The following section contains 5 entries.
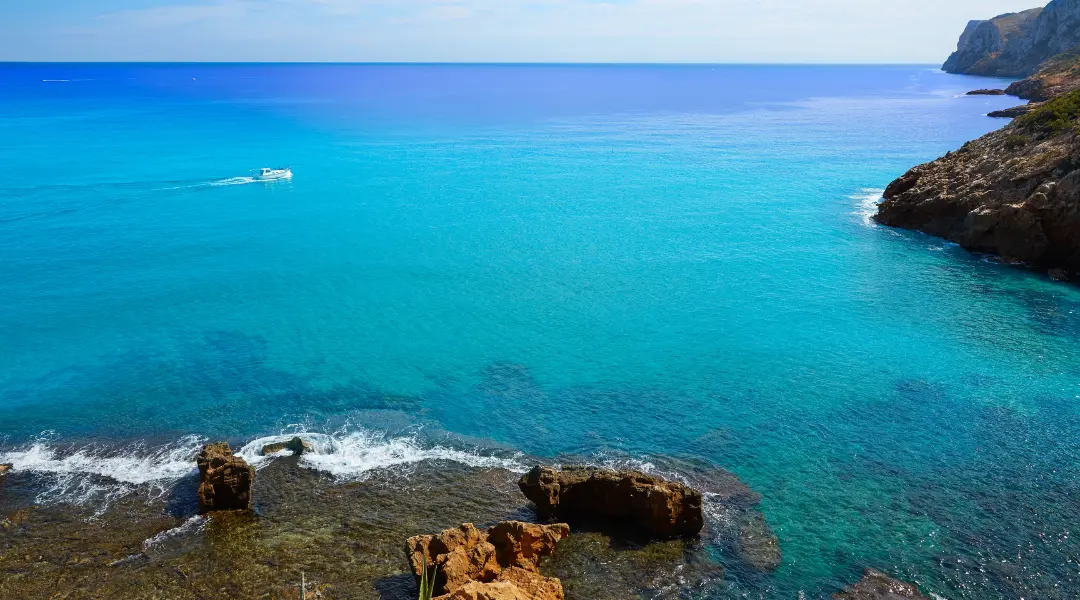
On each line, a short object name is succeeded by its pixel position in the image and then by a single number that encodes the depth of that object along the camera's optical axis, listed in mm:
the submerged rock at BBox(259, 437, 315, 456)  32375
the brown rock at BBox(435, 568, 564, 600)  19641
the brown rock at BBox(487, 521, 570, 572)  24156
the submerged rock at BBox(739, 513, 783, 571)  25562
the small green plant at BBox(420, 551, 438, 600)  20688
